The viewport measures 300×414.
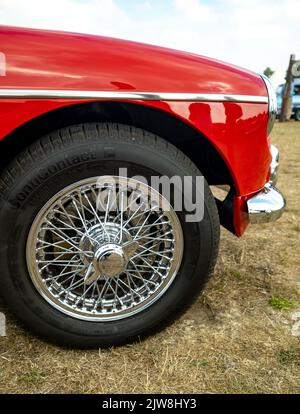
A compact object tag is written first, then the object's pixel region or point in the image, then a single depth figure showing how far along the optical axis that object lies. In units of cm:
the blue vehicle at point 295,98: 1606
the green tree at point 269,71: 6175
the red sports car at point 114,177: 153
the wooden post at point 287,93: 1407
